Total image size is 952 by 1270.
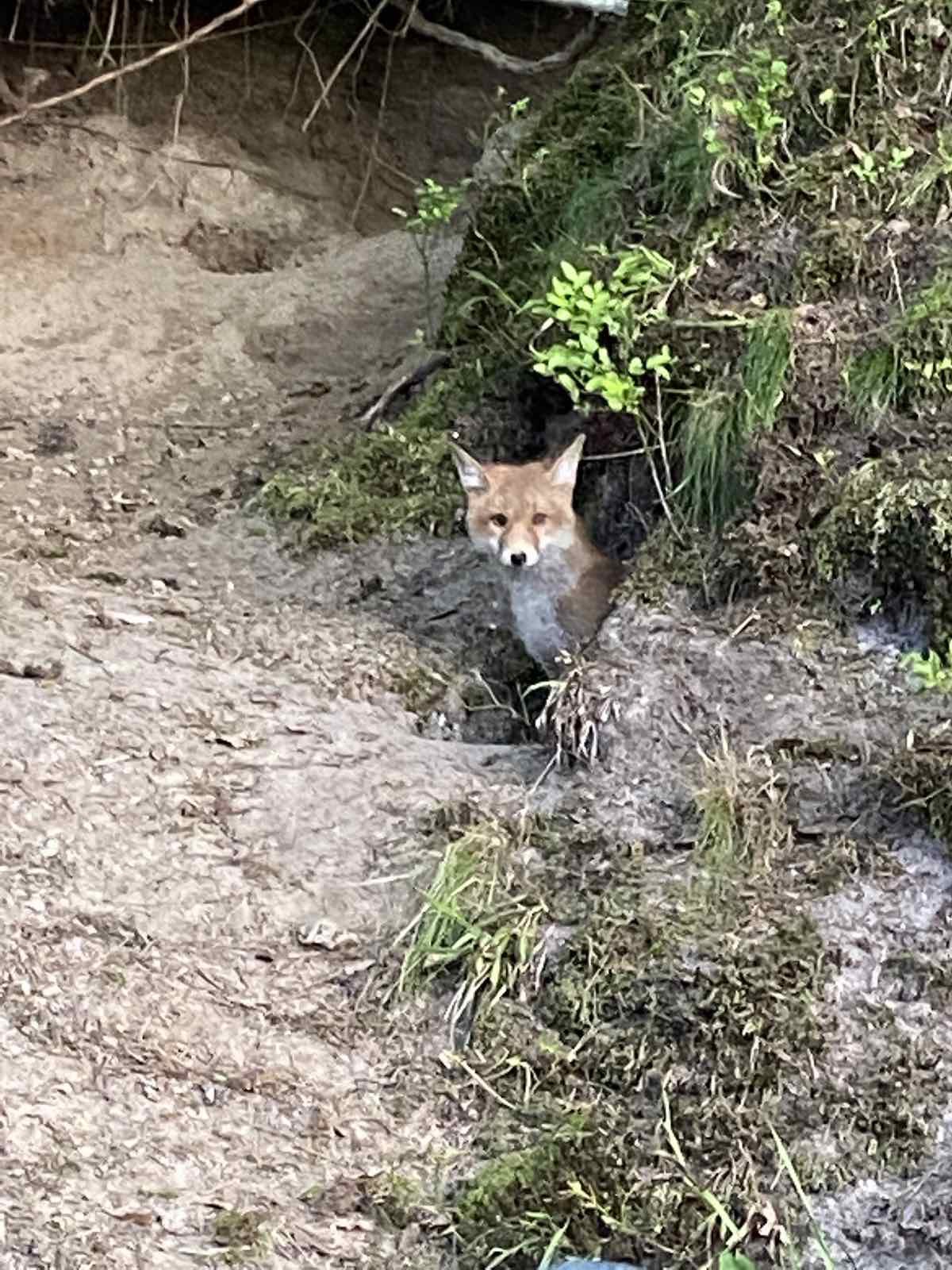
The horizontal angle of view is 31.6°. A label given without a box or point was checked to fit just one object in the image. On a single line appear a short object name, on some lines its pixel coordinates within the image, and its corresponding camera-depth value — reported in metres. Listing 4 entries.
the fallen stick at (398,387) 7.20
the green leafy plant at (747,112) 5.42
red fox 5.55
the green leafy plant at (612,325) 5.28
